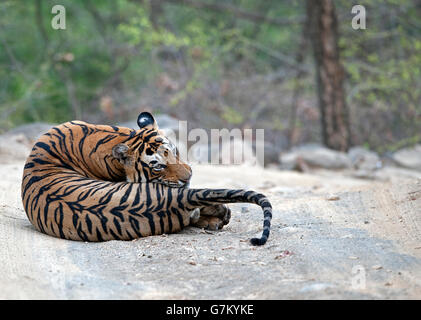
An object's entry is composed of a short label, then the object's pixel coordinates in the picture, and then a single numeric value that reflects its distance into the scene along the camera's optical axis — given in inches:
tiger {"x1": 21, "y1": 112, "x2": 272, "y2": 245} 337.7
